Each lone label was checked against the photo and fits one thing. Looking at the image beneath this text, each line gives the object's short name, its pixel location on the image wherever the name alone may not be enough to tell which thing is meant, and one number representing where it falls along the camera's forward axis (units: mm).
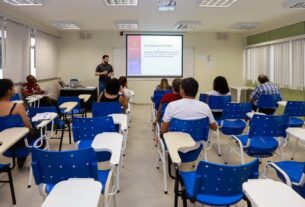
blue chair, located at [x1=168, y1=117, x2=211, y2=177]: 2879
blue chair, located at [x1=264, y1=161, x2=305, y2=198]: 2072
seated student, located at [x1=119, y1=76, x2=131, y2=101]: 5529
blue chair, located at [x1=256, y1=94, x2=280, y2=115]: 5299
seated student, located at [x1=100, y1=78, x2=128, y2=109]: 4164
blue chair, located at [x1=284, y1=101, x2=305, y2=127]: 4430
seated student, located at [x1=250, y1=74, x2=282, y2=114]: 5539
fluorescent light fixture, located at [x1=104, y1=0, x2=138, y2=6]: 5142
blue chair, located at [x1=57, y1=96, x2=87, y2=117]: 5484
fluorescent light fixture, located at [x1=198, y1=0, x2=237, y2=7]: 5086
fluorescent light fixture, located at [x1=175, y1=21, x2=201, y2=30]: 7709
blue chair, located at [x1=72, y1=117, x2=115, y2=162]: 2900
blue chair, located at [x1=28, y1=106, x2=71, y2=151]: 4051
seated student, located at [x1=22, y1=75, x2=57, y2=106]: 6523
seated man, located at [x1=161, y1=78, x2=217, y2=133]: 2977
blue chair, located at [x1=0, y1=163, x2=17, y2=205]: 2652
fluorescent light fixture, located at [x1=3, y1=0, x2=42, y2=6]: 5102
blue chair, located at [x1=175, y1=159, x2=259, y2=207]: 1692
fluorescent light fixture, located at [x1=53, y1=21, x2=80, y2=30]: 7712
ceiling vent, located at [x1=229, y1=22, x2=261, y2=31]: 7871
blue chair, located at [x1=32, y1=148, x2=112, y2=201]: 1787
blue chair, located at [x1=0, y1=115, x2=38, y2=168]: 3059
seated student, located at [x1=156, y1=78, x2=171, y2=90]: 6391
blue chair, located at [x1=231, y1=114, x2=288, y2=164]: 3039
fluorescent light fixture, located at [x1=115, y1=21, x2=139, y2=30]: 7648
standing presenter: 8406
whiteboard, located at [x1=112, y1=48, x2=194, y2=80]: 9898
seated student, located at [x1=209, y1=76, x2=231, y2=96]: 4918
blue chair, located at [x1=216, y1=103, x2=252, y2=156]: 4008
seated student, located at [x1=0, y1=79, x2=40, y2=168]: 3209
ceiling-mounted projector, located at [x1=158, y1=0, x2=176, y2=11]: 5305
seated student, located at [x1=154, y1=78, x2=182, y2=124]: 3886
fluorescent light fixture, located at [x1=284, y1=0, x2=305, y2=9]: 4957
